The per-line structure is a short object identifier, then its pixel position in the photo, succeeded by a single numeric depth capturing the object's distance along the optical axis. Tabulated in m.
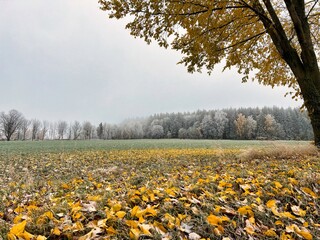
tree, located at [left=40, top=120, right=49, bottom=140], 102.95
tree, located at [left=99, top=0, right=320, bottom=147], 6.20
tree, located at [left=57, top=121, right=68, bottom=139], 113.00
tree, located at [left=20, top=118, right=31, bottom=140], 89.95
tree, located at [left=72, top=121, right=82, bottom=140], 113.73
